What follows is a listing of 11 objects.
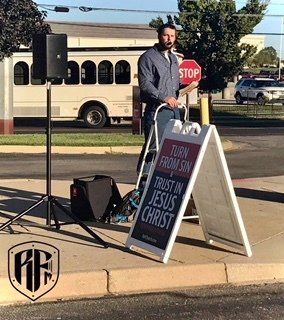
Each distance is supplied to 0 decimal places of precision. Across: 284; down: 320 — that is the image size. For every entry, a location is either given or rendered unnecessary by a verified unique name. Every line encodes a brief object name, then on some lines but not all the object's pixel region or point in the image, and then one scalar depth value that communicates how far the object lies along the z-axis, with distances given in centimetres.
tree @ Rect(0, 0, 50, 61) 1706
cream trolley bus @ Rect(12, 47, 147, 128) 2477
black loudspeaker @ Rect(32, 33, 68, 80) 659
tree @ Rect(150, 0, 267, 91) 3828
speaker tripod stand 647
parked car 4423
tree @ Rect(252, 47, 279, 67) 12110
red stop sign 1620
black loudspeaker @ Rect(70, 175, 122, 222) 746
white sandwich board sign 585
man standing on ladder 716
